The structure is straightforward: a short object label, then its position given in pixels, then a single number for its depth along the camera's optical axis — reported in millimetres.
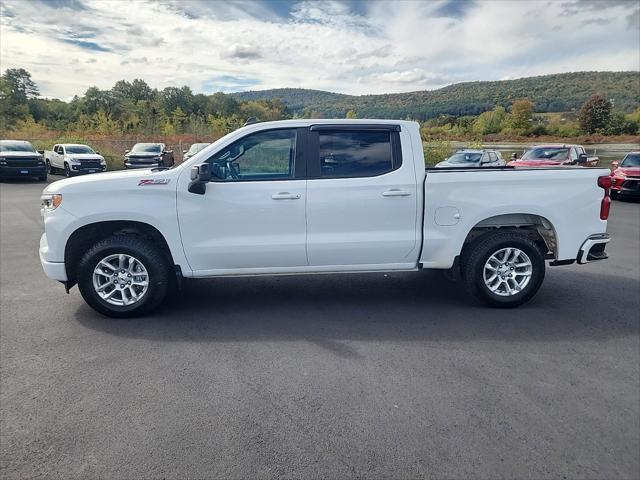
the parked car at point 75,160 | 22359
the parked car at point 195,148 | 21664
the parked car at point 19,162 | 19828
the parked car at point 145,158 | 24891
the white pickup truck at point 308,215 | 4578
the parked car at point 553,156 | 16469
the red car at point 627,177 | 15234
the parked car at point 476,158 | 17880
